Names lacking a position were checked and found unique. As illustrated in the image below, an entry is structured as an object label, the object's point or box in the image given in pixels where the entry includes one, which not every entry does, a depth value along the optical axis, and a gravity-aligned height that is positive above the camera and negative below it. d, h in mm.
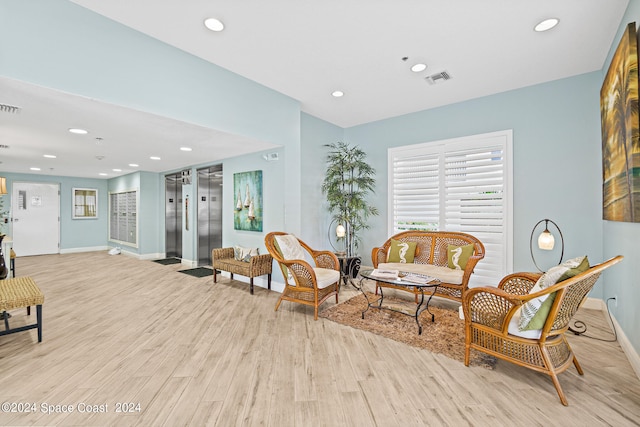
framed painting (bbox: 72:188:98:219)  8568 +261
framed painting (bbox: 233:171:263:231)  4863 +200
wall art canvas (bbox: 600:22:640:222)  2068 +686
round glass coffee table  3018 -798
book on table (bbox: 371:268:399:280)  3236 -762
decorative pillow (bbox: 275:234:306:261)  3829 -511
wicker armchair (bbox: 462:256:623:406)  1914 -894
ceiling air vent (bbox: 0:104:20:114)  2653 +1018
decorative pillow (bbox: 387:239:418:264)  4281 -641
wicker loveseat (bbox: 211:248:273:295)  4355 -892
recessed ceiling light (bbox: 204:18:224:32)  2615 +1832
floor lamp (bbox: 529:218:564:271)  3539 -366
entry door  7598 -193
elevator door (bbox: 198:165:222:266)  6137 -38
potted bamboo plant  5062 +439
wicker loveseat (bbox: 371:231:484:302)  3564 -721
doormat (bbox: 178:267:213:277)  5637 -1290
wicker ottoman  2537 -824
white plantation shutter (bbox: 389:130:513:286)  4180 +338
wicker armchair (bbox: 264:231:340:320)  3426 -873
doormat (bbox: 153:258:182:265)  6887 -1279
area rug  2580 -1308
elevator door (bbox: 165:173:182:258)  7260 -130
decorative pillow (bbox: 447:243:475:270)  3837 -629
